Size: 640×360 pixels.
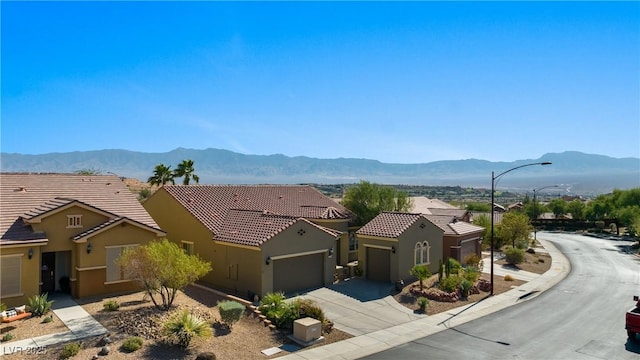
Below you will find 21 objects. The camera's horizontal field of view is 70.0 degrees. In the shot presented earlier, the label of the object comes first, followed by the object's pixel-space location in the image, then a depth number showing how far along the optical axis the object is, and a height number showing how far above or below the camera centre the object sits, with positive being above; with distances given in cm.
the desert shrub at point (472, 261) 3334 -565
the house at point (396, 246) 2819 -402
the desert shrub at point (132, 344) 1552 -564
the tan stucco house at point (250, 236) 2383 -313
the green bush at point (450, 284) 2606 -576
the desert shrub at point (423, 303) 2325 -611
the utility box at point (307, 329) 1780 -582
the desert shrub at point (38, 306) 1895 -535
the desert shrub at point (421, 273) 2647 -521
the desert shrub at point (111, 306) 1972 -550
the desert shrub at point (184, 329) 1584 -523
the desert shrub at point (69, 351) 1468 -559
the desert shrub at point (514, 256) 3703 -581
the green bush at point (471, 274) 2778 -561
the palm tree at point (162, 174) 5241 +66
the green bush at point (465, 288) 2606 -595
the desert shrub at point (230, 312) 1817 -526
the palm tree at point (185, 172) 5344 +95
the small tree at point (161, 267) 1828 -352
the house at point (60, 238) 2011 -281
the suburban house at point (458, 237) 3447 -417
